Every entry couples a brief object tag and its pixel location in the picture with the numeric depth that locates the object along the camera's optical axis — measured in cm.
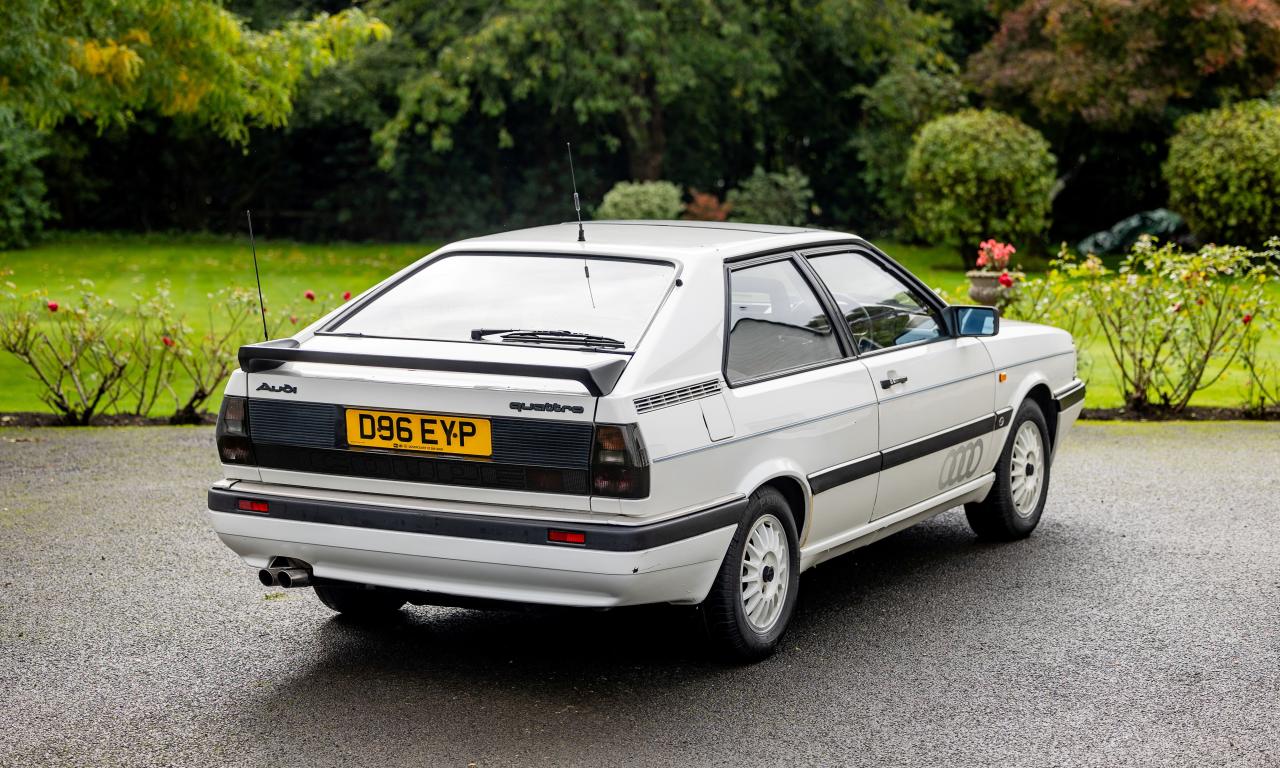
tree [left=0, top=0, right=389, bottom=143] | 1206
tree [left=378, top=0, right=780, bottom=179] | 2434
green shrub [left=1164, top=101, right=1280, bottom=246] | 2058
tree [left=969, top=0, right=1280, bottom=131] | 2189
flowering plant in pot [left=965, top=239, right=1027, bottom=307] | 1173
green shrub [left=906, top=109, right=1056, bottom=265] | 2170
